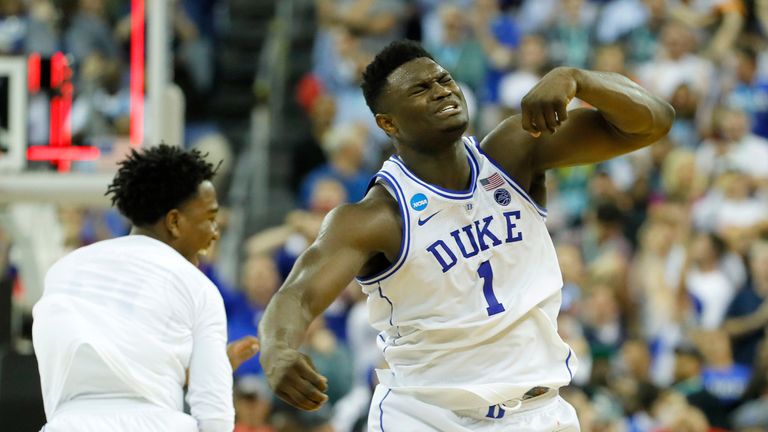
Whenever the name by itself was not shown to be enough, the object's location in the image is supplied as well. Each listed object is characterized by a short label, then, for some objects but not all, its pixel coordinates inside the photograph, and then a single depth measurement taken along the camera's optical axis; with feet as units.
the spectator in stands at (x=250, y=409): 53.78
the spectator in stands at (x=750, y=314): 59.82
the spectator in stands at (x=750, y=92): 69.05
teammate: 28.35
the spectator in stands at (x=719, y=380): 57.36
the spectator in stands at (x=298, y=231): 64.80
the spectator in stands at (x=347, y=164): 68.80
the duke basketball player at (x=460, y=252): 26.94
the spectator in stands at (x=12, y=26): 55.67
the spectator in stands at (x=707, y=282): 61.26
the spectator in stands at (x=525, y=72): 73.46
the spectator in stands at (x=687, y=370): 57.82
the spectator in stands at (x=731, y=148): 66.64
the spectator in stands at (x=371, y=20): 80.48
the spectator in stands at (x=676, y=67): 70.33
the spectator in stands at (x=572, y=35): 75.72
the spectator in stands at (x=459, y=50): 75.25
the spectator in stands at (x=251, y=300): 58.90
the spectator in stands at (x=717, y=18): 72.02
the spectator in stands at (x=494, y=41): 74.84
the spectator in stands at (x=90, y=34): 53.67
